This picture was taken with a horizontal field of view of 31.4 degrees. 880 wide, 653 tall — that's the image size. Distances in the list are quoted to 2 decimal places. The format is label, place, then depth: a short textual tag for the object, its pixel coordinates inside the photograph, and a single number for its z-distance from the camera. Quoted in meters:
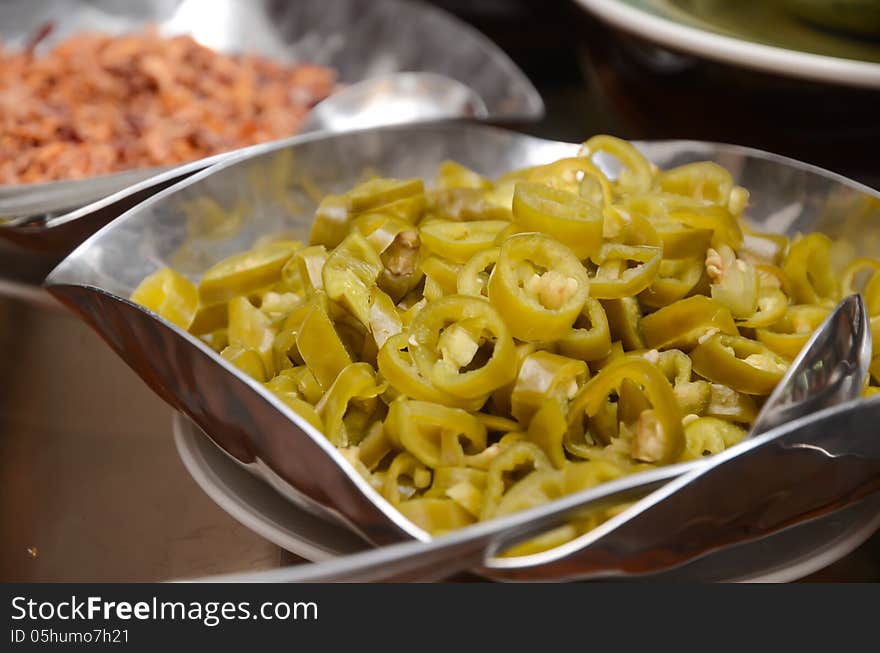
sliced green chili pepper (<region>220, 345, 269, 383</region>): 0.31
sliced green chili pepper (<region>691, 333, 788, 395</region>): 0.29
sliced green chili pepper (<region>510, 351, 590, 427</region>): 0.29
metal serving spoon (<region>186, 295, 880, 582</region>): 0.25
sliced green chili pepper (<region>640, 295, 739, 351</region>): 0.30
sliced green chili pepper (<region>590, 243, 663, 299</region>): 0.30
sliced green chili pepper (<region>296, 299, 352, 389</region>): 0.30
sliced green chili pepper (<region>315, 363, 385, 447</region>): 0.29
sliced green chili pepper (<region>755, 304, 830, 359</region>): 0.31
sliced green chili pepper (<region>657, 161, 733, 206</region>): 0.34
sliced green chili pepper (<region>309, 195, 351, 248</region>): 0.34
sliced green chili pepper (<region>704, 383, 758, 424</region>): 0.30
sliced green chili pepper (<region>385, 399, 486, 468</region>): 0.28
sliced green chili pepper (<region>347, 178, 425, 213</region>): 0.34
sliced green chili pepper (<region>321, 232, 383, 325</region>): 0.31
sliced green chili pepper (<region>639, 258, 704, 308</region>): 0.31
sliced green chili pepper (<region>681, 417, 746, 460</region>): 0.29
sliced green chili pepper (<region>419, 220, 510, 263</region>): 0.31
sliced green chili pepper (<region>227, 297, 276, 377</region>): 0.32
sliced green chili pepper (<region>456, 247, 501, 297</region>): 0.30
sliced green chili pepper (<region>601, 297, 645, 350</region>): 0.31
